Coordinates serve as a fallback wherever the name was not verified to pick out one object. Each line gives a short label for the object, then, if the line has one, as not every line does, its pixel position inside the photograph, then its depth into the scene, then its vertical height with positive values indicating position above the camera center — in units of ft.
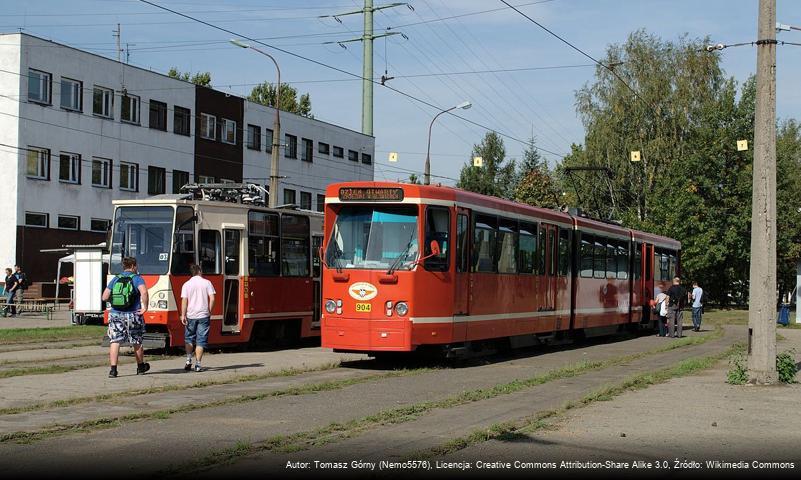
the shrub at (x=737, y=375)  48.67 -4.76
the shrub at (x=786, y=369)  48.83 -4.44
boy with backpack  50.06 -2.12
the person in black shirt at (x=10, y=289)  121.49 -3.21
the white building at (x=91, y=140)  143.95 +19.80
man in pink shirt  54.54 -2.48
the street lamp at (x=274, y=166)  112.47 +10.95
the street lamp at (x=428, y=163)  134.73 +14.27
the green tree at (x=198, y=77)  302.45 +55.30
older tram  65.00 +0.59
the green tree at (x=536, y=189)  291.09 +23.30
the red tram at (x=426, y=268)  56.44 +0.01
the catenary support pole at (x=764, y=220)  48.06 +2.54
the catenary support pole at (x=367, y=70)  197.67 +37.65
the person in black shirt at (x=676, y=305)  98.22 -3.06
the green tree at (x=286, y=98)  317.63 +52.28
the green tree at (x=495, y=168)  354.74 +35.29
